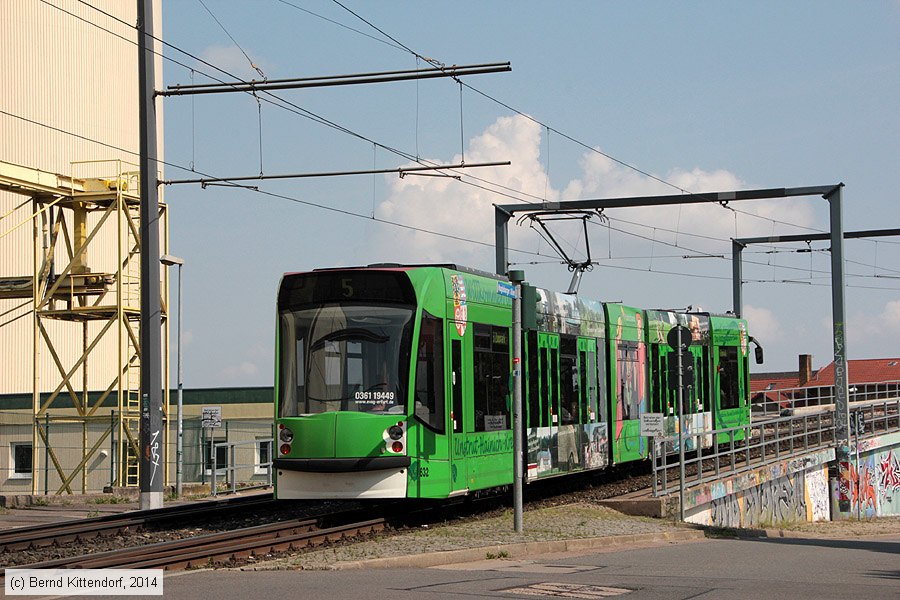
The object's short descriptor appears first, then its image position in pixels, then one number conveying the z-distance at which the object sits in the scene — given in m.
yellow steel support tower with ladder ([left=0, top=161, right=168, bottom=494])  34.38
